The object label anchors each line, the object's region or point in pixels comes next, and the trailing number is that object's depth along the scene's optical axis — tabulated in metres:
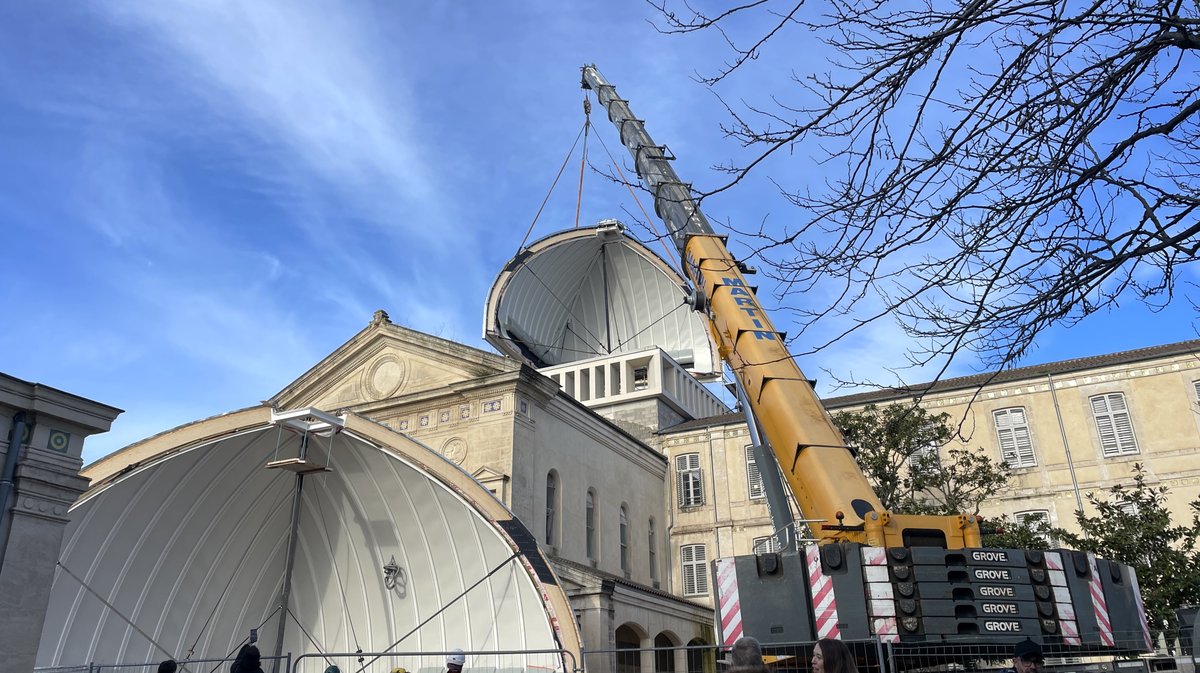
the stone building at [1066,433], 27.02
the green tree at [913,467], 23.91
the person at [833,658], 4.68
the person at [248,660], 9.01
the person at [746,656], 4.50
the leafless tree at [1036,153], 5.48
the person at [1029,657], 5.85
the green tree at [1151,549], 19.22
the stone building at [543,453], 23.88
